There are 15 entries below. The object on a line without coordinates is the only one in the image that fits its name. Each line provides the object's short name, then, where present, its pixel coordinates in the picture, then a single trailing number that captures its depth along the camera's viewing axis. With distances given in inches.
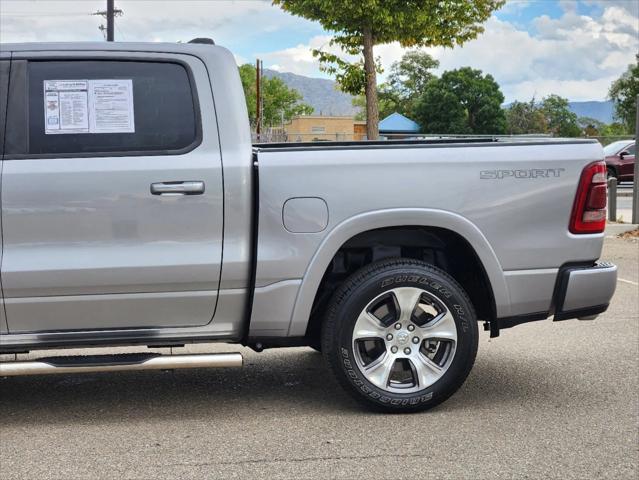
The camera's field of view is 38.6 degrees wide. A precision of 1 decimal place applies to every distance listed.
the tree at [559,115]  3479.3
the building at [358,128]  3735.2
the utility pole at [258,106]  1753.2
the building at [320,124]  3855.8
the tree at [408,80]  4210.1
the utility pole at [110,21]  1355.8
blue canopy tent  2246.6
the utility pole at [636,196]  606.5
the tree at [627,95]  2854.3
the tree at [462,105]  3036.4
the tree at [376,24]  842.8
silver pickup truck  179.0
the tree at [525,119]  3282.5
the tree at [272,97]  4384.8
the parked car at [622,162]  1133.7
